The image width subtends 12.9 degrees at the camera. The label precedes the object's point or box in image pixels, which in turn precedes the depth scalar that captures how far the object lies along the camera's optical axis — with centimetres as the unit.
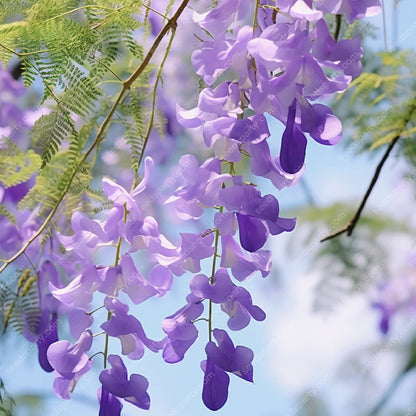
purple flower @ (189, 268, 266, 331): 63
